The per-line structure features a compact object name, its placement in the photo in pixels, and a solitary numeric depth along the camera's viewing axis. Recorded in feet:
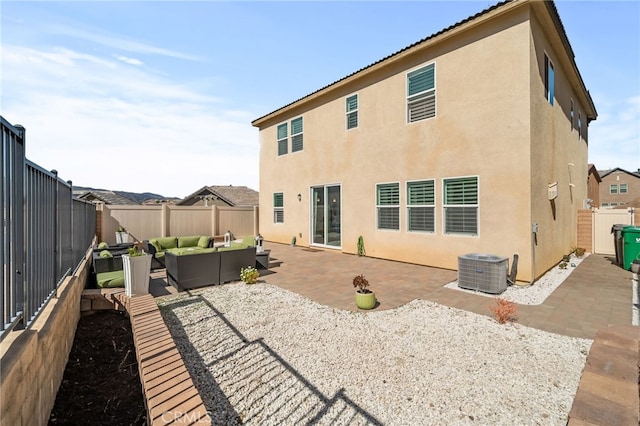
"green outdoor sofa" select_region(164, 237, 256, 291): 21.77
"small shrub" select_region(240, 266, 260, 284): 23.58
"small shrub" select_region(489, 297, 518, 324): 15.35
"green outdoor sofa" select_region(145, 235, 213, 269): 29.63
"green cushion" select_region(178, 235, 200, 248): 34.55
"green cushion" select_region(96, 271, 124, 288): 19.48
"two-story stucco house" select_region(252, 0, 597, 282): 23.41
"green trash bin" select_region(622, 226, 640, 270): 26.43
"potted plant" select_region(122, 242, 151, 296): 17.95
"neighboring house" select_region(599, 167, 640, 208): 127.54
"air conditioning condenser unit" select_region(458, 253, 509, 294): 20.65
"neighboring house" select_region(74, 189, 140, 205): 78.85
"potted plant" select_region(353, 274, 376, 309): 17.47
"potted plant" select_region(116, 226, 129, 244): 45.08
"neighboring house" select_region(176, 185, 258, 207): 93.73
